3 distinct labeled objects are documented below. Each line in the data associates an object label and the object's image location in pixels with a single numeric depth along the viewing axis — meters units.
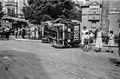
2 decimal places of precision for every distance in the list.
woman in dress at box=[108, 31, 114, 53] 15.86
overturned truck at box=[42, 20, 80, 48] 17.92
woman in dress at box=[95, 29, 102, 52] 15.87
